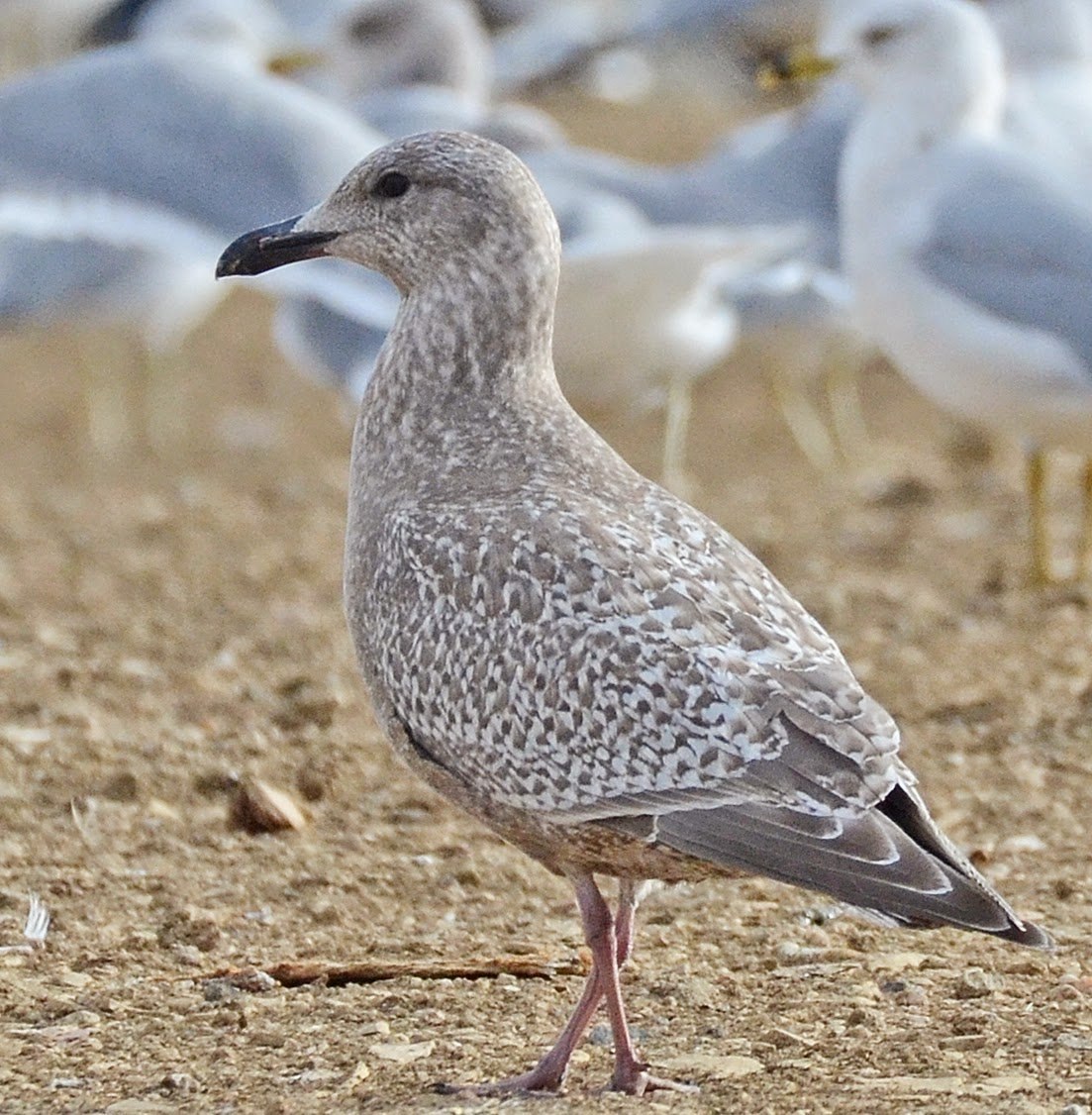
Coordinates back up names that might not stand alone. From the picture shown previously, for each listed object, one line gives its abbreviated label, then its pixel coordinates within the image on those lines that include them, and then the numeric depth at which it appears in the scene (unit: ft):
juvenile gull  25.55
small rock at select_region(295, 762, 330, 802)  39.04
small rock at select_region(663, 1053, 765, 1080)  26.63
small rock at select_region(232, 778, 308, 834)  37.04
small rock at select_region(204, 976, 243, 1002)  29.60
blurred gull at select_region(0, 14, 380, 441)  59.88
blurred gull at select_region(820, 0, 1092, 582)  54.13
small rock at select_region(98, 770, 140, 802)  38.34
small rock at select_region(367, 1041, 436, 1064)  27.35
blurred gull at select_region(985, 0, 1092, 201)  60.13
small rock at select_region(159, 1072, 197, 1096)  26.14
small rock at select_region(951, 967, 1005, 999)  29.40
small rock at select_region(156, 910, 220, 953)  31.78
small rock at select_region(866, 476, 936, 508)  69.31
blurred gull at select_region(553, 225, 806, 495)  56.59
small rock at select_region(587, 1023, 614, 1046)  28.89
